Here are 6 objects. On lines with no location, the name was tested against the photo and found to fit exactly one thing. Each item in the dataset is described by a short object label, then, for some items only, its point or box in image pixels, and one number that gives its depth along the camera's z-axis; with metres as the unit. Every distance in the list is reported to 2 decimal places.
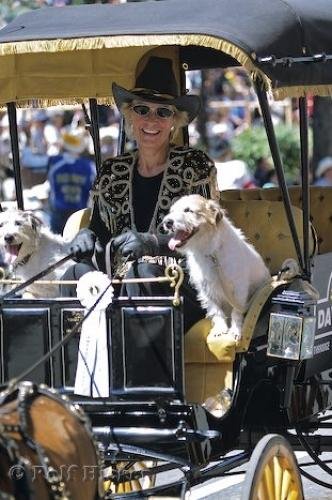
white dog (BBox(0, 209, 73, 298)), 14.11
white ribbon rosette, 11.88
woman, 13.10
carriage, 11.80
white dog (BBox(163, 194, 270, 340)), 12.16
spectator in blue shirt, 30.66
